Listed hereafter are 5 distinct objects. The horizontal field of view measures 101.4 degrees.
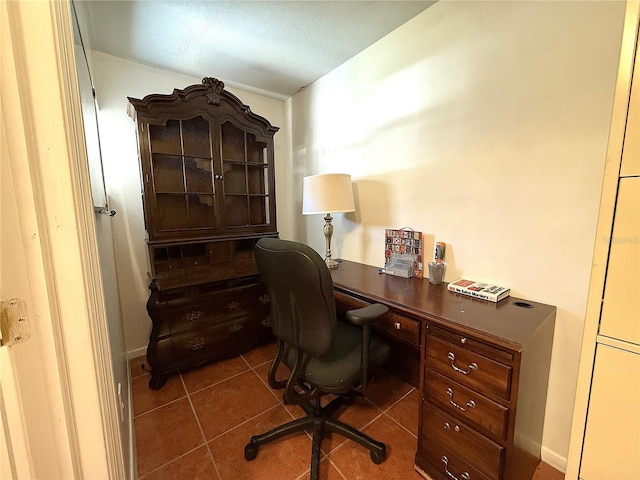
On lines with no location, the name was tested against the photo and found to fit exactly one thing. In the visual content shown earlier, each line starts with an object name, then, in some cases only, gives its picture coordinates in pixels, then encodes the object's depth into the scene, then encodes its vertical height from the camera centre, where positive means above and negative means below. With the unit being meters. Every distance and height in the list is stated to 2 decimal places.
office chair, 1.05 -0.61
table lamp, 1.82 +0.10
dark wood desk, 0.92 -0.65
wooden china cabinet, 1.79 -0.10
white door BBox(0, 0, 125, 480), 0.45 -0.10
